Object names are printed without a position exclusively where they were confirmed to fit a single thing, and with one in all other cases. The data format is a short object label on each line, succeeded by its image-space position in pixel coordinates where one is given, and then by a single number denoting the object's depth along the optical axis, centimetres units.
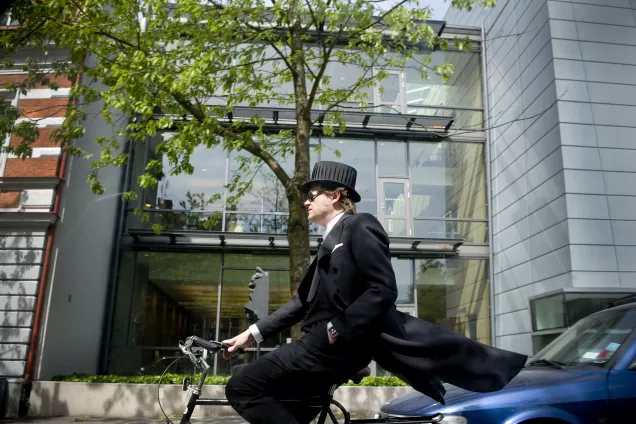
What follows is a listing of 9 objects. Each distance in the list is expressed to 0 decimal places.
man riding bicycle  250
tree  835
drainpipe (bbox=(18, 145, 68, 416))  1127
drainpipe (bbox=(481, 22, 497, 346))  1591
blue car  383
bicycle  274
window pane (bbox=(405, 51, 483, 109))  1762
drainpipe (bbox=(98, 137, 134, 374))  1495
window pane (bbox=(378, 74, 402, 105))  1739
